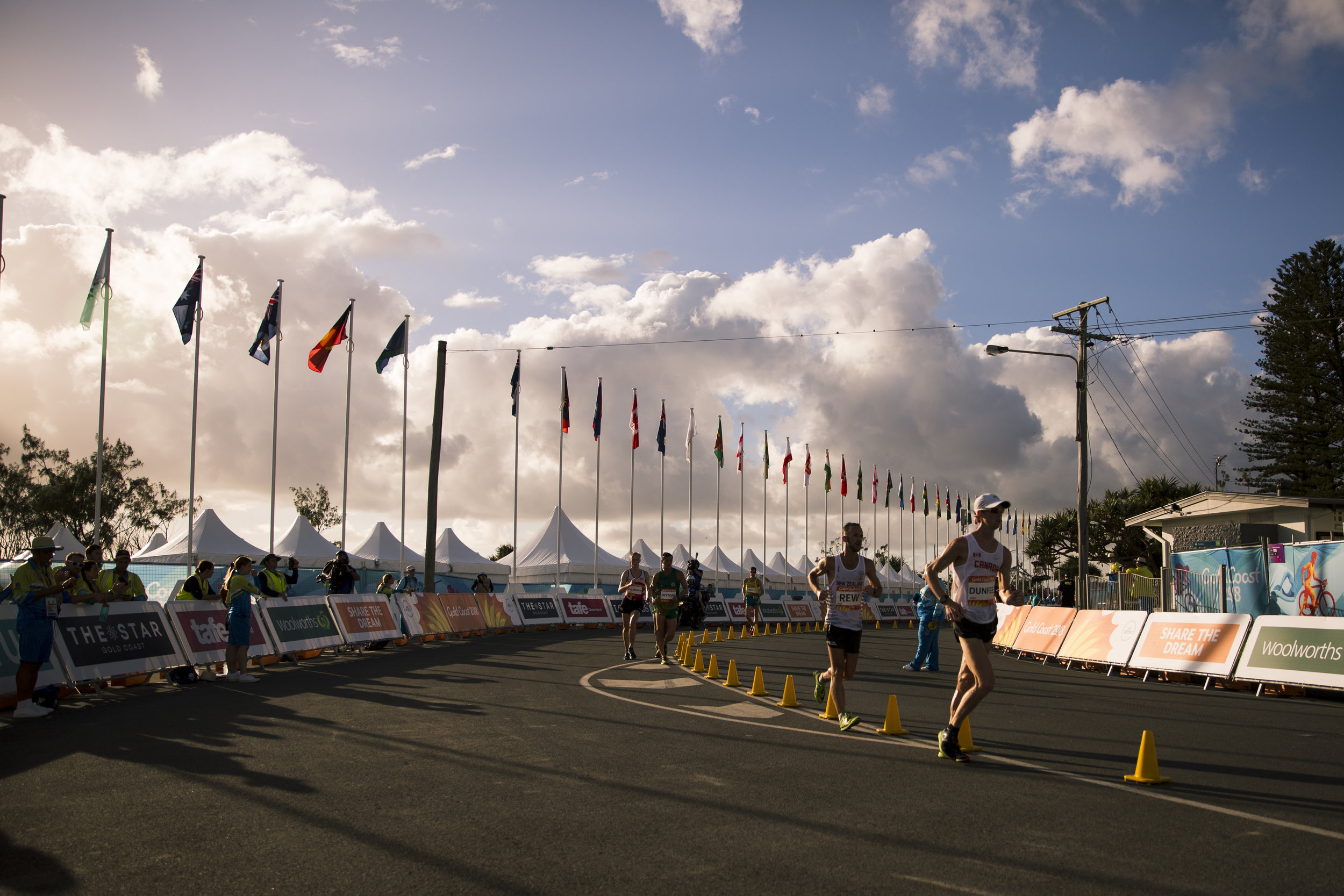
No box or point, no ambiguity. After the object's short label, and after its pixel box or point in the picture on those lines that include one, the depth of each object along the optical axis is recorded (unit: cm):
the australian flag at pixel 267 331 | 2834
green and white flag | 2300
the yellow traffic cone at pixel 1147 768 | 678
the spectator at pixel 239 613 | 1397
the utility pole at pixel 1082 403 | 2602
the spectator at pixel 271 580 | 1659
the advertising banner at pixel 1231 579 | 1980
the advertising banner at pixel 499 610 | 2748
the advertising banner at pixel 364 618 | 1927
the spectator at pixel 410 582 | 2686
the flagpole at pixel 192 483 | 2661
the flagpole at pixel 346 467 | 3041
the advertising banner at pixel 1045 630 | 1995
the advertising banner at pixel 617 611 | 3466
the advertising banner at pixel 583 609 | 3266
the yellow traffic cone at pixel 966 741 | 780
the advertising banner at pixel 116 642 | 1201
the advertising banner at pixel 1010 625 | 2277
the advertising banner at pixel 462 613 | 2503
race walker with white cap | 739
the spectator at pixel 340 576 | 2208
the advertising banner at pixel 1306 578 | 1777
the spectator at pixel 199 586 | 1502
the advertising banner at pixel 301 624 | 1680
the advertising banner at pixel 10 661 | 1102
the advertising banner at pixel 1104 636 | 1695
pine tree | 4850
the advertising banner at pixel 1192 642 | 1454
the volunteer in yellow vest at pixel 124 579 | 1375
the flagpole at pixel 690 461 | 4603
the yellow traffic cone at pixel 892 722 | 881
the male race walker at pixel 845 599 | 900
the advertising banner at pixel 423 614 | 2269
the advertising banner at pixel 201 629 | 1422
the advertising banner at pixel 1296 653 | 1306
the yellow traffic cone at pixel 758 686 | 1187
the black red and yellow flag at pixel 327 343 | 2866
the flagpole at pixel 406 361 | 3167
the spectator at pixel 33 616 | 1037
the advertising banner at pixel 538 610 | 3034
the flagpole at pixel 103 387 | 2250
